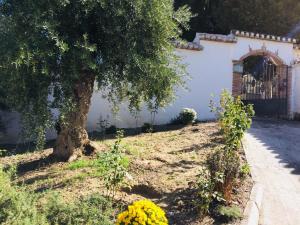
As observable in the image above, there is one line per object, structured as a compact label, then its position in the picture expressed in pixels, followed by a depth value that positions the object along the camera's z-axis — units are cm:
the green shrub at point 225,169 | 357
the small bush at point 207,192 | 329
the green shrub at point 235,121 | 378
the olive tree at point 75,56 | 411
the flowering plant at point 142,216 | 240
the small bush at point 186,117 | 740
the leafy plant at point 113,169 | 331
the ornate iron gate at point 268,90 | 907
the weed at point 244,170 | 401
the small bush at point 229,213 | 333
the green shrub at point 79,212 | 300
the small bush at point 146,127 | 707
